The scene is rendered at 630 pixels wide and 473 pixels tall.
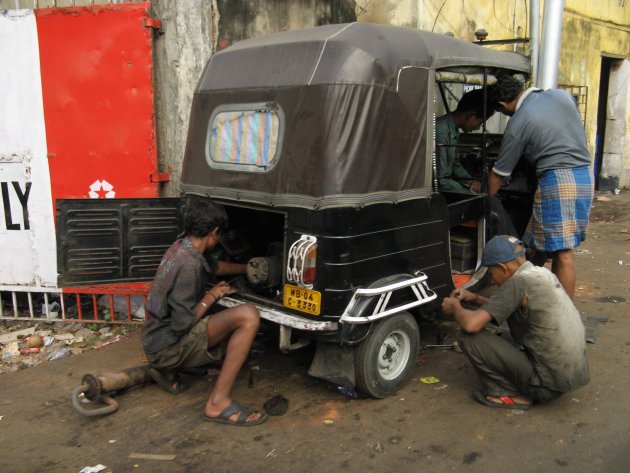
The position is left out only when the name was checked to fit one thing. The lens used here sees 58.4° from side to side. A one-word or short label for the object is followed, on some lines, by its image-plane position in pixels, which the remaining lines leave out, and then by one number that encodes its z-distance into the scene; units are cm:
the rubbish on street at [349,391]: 370
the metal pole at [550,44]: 540
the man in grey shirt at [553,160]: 434
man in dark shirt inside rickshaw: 448
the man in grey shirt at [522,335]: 327
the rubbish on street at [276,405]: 357
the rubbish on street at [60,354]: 474
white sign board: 505
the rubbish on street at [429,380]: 392
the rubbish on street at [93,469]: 303
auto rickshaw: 327
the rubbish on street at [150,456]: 313
